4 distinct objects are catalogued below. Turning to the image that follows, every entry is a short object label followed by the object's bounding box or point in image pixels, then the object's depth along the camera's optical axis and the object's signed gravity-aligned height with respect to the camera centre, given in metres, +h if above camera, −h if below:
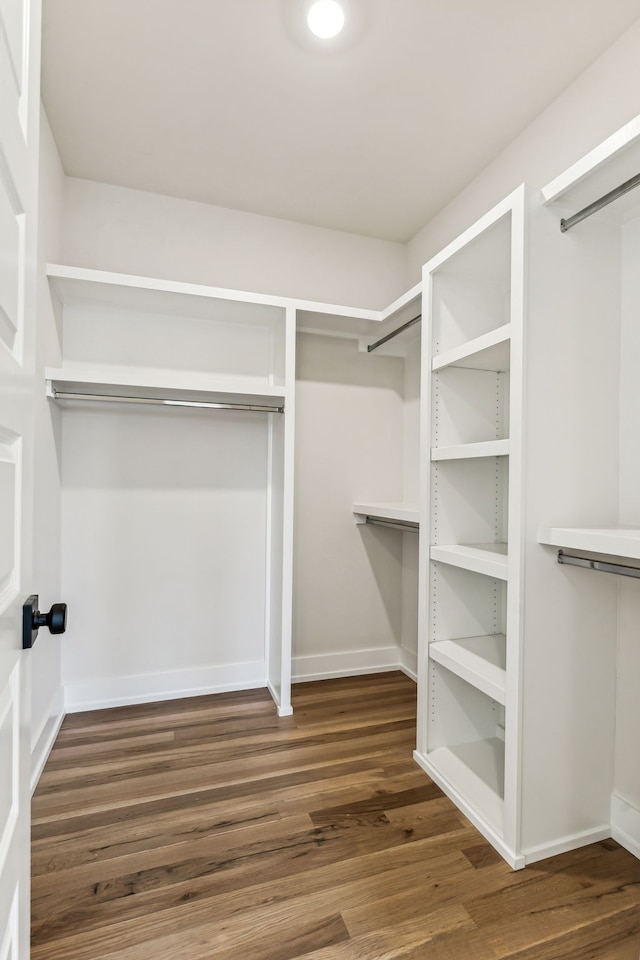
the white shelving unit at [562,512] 1.55 -0.10
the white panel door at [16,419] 0.68 +0.09
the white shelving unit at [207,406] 2.37 +0.37
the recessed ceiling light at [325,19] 1.61 +1.57
